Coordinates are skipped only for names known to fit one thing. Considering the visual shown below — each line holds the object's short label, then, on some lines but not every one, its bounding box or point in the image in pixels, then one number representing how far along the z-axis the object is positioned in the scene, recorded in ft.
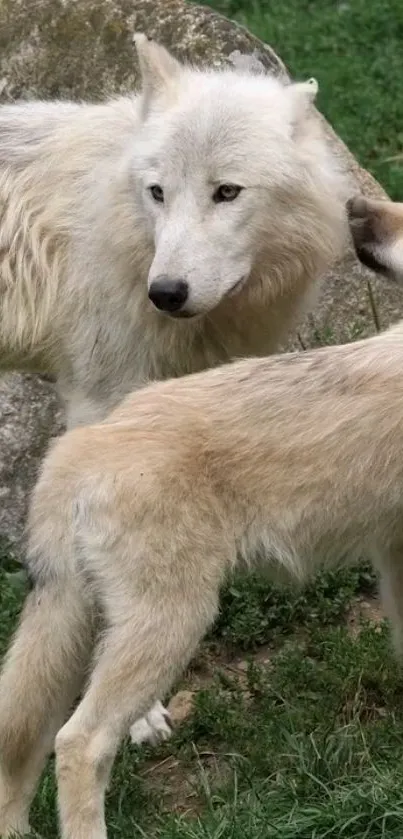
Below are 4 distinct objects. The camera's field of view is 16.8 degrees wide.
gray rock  21.65
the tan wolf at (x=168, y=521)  13.20
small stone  17.76
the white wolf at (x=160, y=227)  16.20
